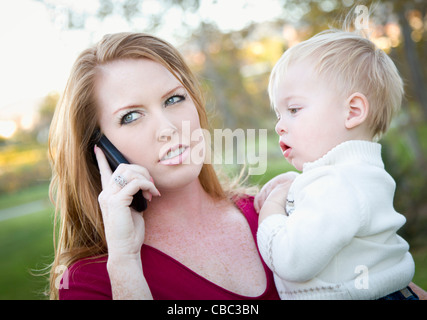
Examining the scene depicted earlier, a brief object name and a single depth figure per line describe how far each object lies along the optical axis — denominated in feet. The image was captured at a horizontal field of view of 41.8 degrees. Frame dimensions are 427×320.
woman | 2.28
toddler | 2.10
